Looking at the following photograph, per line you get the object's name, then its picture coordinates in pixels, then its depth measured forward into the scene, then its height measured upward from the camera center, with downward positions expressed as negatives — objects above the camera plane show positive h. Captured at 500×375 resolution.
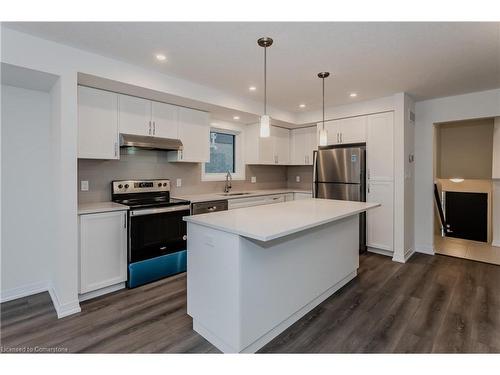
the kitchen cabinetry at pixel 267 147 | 4.71 +0.63
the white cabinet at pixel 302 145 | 5.05 +0.70
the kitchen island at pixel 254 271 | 1.78 -0.67
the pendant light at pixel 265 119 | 2.23 +0.54
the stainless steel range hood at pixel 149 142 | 2.96 +0.46
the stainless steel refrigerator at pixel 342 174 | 4.12 +0.12
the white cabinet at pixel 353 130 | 4.19 +0.83
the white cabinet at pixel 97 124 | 2.72 +0.60
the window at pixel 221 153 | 4.51 +0.50
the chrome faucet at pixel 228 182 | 4.59 -0.01
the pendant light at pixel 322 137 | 2.91 +0.48
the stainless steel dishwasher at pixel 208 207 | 3.45 -0.33
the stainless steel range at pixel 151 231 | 2.91 -0.56
